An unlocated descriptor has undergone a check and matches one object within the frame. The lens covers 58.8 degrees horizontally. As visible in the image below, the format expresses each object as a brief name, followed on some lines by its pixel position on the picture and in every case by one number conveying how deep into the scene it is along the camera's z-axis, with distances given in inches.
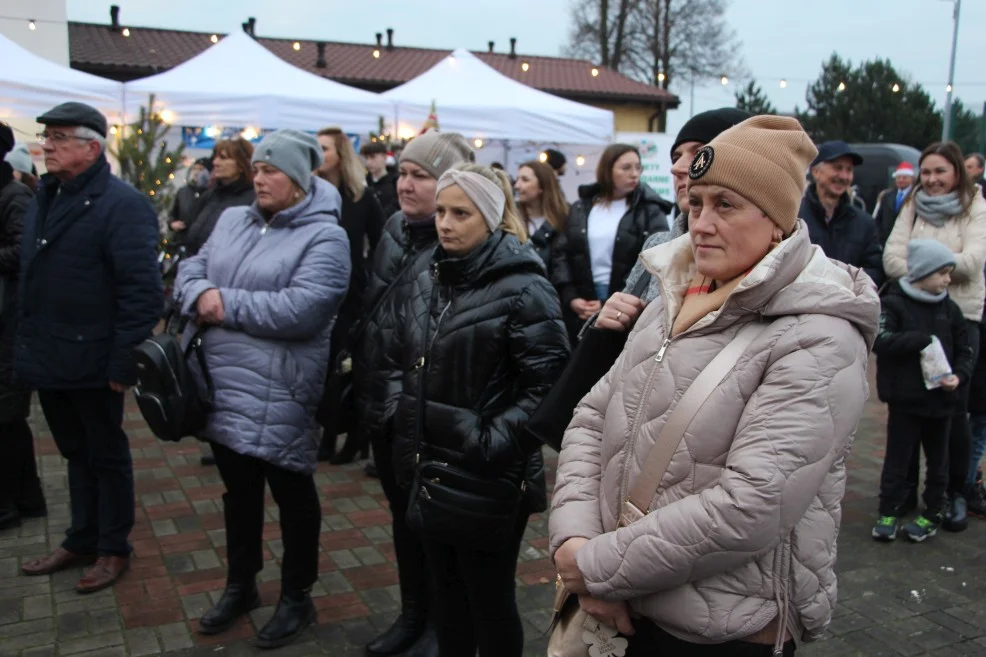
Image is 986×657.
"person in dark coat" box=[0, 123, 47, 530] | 186.1
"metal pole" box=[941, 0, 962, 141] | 898.7
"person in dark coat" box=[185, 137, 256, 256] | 217.5
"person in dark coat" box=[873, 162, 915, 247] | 266.9
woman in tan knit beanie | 67.7
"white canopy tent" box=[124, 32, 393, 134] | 393.1
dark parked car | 821.2
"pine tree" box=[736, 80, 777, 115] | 1310.3
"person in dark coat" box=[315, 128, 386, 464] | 235.6
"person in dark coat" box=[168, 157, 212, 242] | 315.8
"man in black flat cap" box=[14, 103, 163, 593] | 155.1
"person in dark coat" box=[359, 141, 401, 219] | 306.2
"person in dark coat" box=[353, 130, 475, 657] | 131.0
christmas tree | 358.9
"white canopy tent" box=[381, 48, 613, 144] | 446.9
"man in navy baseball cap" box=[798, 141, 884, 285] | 201.2
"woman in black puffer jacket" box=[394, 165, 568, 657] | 113.4
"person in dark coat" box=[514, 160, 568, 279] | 232.7
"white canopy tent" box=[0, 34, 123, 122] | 338.3
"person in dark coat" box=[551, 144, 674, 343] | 209.5
